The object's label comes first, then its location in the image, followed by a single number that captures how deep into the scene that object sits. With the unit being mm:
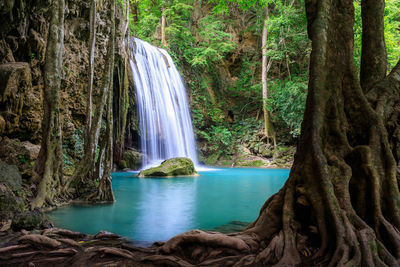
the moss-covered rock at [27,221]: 3807
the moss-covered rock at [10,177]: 5186
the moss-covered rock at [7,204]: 4453
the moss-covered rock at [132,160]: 17703
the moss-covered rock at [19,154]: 6633
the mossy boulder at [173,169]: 13914
